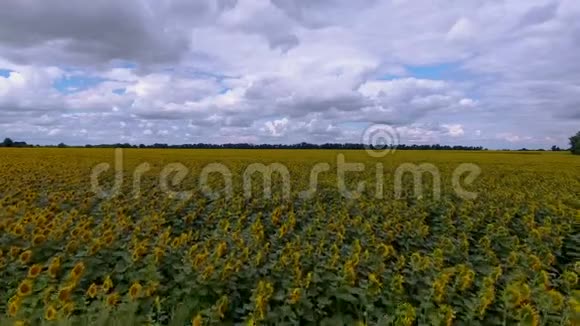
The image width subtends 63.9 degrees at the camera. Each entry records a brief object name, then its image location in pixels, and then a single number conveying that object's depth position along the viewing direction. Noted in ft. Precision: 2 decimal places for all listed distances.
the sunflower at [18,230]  15.67
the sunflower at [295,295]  11.89
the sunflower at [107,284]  11.78
